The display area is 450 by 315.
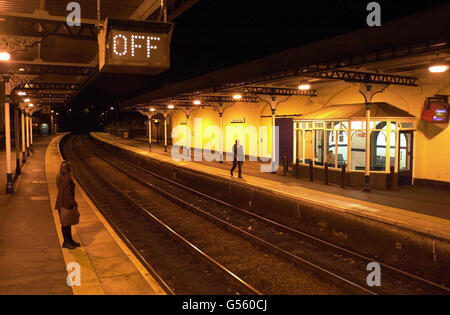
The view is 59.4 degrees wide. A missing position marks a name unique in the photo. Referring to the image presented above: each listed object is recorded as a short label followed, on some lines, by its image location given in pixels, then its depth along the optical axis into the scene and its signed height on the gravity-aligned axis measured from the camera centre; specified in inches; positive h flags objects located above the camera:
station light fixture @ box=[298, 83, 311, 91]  698.2 +88.5
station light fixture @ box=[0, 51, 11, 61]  450.6 +93.9
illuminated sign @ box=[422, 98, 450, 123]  552.4 +35.5
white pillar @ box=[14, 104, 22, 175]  781.6 -35.1
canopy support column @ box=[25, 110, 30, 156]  1205.0 +23.4
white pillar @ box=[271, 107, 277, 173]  805.5 -10.3
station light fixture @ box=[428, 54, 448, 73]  403.5 +72.7
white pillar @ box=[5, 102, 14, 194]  562.3 -17.8
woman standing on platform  321.1 -55.1
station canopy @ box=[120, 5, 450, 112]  400.8 +97.2
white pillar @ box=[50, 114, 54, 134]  3411.7 +112.4
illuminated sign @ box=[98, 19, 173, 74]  243.4 +57.6
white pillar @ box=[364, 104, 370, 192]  581.6 -30.8
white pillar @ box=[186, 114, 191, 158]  1359.0 -18.4
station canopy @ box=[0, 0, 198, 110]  374.6 +125.3
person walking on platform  746.7 -33.6
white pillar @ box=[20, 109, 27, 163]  1002.6 -30.6
